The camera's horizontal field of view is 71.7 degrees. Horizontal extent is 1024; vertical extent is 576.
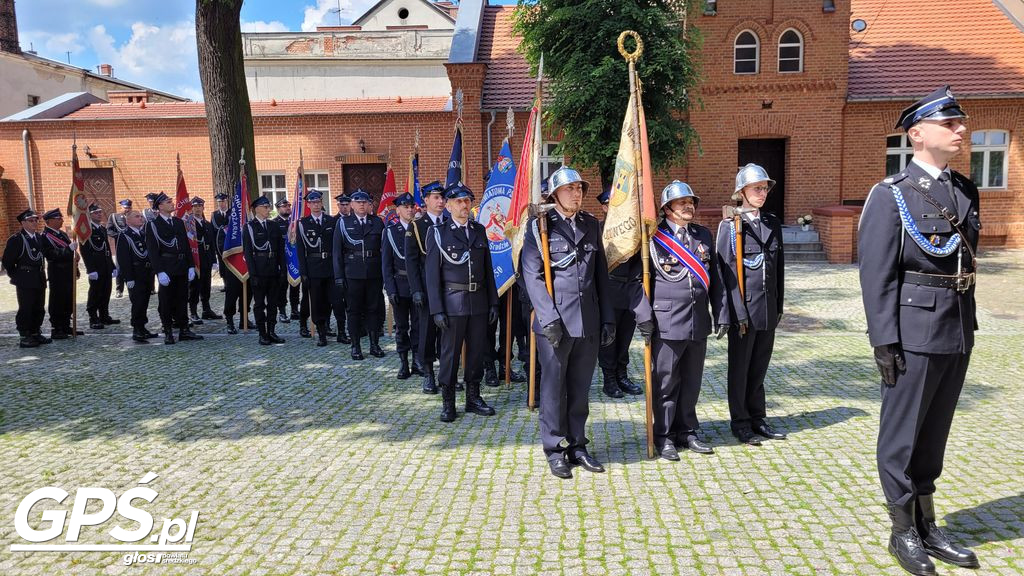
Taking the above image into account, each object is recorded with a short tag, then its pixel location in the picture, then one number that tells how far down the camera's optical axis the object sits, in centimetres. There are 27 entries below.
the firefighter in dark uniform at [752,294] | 502
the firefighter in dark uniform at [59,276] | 1013
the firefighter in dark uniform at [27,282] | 944
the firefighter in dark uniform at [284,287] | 999
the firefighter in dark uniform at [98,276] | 1101
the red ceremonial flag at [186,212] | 1145
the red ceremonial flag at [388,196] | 996
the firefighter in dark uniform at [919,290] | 326
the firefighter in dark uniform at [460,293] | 595
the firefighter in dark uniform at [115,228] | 1373
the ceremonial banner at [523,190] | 602
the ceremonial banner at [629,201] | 488
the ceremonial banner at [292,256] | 1015
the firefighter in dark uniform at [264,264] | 948
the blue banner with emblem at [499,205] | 754
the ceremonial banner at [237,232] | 1029
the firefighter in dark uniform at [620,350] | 649
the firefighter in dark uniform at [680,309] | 482
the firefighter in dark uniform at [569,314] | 466
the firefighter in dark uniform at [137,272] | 966
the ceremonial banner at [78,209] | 1085
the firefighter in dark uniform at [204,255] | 1155
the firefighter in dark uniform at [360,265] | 863
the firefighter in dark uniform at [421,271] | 659
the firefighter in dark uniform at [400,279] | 762
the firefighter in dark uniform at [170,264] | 961
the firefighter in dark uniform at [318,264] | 935
